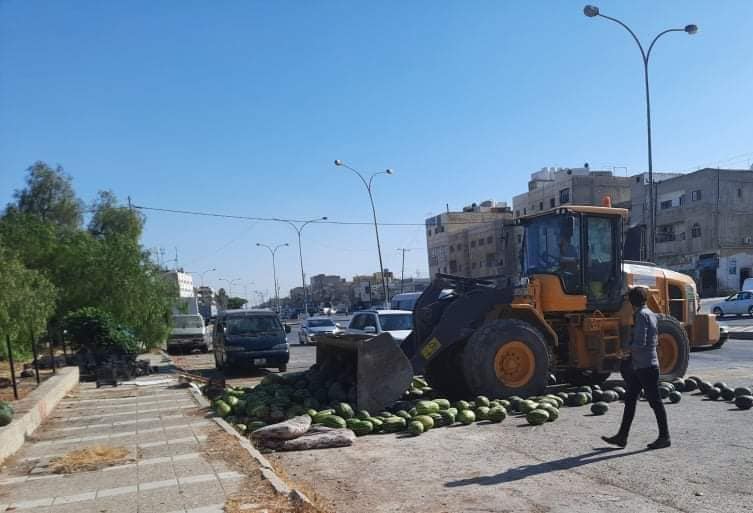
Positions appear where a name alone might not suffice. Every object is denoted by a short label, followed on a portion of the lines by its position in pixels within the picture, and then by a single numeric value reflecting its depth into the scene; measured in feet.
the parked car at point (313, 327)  101.76
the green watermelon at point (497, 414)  27.66
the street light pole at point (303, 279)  213.87
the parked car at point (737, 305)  108.17
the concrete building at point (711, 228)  163.63
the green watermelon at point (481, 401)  28.91
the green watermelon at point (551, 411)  27.55
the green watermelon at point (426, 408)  27.94
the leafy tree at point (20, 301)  31.76
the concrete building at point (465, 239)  243.60
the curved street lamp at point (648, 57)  67.87
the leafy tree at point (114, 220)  135.13
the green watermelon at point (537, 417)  26.78
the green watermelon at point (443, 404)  28.99
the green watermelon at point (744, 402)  28.17
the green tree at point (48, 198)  131.23
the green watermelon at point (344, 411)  27.61
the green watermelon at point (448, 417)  27.61
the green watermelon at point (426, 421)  26.63
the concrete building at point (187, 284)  219.39
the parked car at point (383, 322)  55.67
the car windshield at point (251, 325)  59.62
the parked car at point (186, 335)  97.91
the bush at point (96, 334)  57.06
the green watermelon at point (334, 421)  26.43
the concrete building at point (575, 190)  213.87
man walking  21.79
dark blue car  57.06
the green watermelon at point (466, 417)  27.61
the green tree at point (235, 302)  432.50
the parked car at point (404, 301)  105.60
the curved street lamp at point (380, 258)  125.72
